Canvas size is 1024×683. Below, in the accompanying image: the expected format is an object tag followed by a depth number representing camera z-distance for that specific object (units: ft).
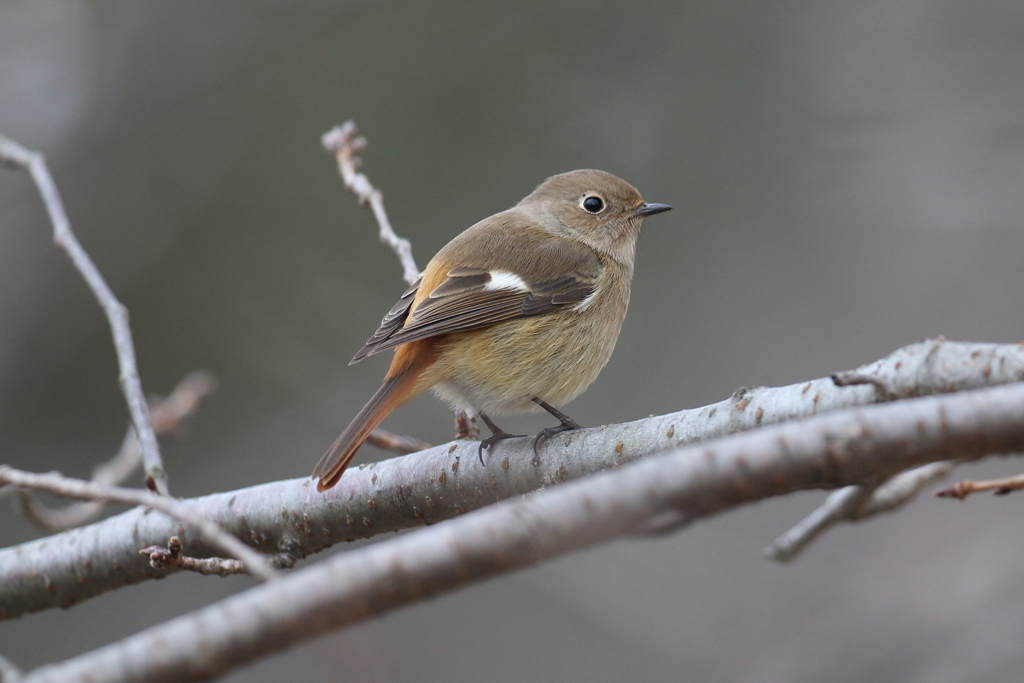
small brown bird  21.12
